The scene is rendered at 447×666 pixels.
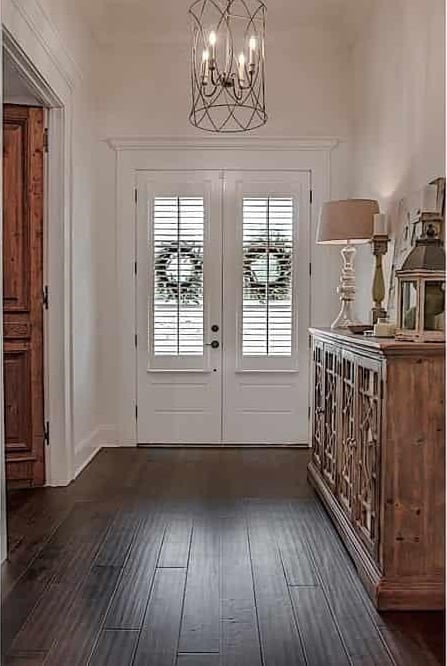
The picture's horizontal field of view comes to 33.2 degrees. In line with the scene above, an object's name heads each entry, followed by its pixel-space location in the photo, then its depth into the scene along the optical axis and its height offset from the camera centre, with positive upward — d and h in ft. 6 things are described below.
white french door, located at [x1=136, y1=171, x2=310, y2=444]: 21.43 +0.97
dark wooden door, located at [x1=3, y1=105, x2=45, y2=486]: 16.33 +0.34
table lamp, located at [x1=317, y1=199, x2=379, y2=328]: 16.79 +1.97
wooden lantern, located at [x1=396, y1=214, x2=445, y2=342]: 10.81 +0.26
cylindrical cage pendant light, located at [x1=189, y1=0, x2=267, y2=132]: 19.85 +7.08
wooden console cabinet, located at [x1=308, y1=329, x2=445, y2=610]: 10.18 -2.33
